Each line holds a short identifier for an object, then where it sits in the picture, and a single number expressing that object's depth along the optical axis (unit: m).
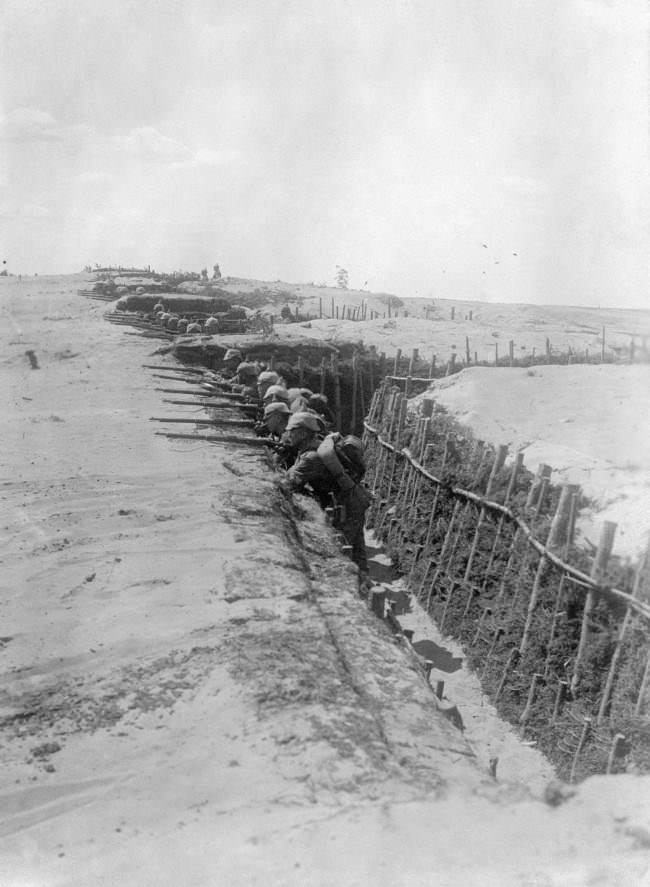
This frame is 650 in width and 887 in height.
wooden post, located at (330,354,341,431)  16.70
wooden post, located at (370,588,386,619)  6.03
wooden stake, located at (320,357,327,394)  16.64
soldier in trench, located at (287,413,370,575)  9.37
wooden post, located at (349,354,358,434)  17.09
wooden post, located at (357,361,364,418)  17.27
